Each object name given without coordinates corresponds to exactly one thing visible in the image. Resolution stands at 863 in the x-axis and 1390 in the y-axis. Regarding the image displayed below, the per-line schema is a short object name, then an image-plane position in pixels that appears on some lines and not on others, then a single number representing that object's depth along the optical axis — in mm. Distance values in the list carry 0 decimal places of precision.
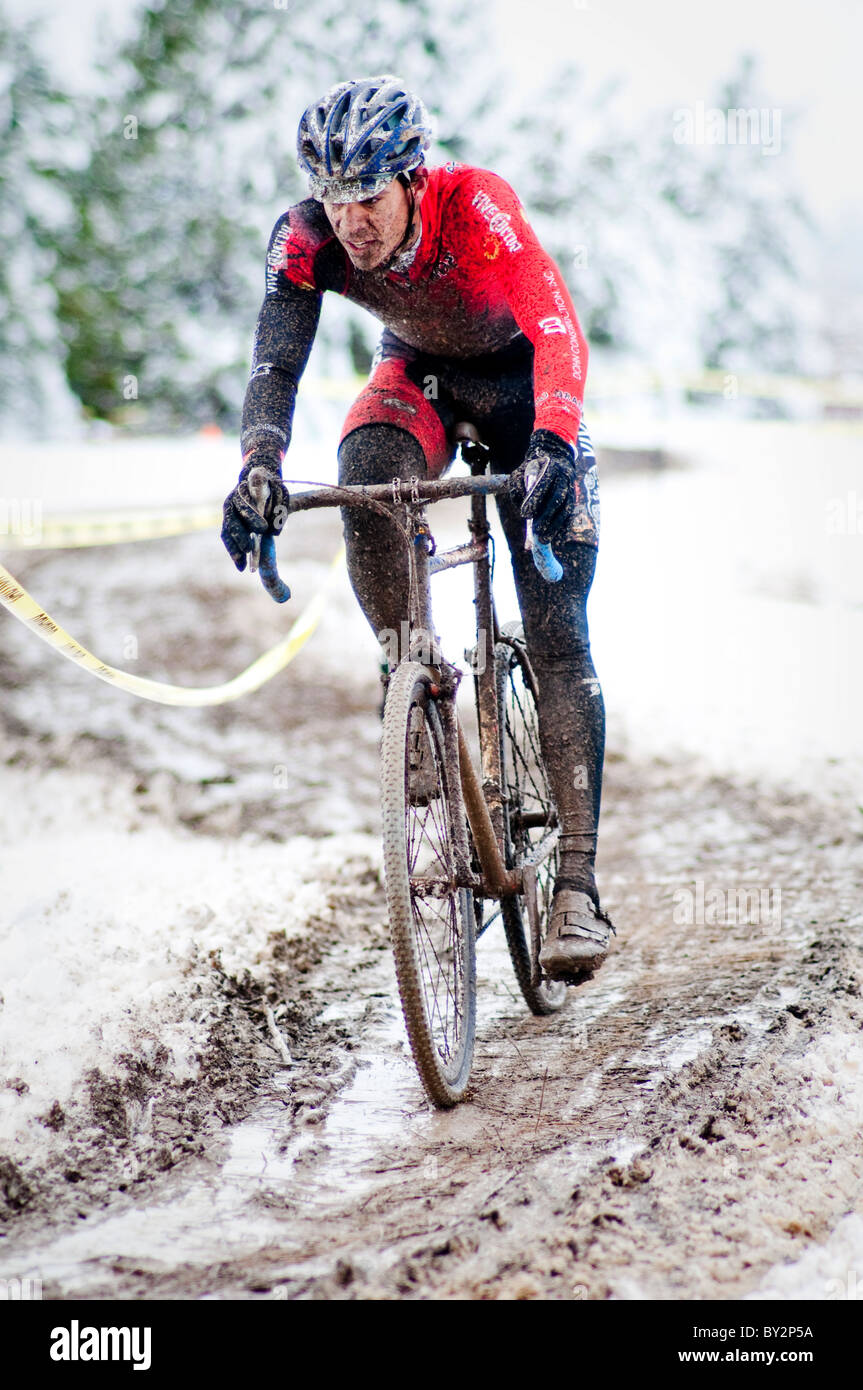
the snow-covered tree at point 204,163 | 13969
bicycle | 2475
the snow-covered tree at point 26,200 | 15531
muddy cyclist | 2680
